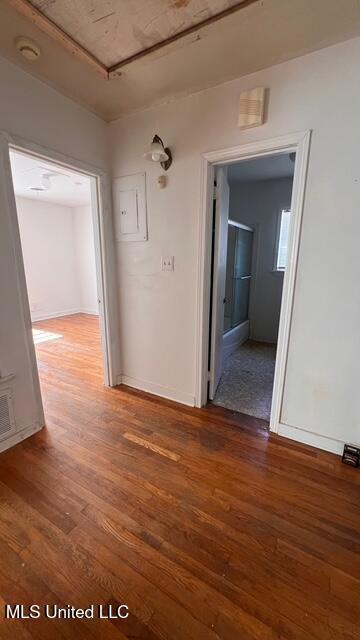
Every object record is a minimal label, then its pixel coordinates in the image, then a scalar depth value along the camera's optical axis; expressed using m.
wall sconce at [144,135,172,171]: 1.83
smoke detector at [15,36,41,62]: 1.43
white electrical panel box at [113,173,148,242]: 2.24
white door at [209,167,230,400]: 2.06
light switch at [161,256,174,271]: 2.22
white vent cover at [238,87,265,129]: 1.63
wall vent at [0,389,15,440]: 1.78
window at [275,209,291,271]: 3.93
